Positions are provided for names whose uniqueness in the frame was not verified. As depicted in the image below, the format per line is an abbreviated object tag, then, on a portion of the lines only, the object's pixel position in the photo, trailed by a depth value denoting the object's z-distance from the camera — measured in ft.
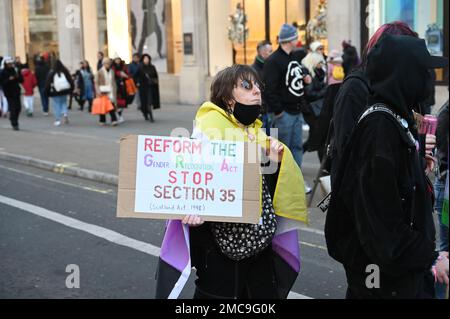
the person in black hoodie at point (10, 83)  61.82
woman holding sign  12.48
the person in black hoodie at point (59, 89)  64.04
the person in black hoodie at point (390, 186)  10.07
